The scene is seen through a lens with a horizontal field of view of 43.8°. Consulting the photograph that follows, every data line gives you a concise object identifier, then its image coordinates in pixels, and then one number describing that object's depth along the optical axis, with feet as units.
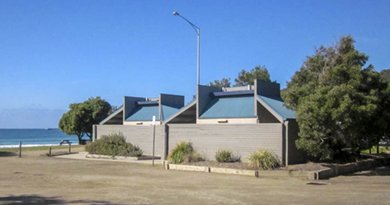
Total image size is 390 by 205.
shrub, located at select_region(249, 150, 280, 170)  76.59
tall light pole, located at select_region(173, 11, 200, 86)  110.63
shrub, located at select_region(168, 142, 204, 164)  86.99
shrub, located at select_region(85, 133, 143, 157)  110.14
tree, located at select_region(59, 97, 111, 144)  178.50
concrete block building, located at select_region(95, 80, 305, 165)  85.25
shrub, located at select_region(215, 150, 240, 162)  87.35
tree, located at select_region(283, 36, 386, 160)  69.46
